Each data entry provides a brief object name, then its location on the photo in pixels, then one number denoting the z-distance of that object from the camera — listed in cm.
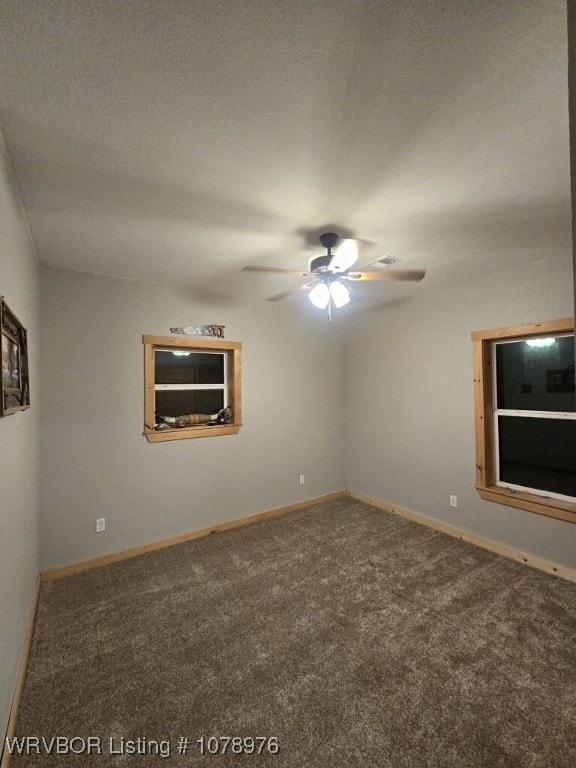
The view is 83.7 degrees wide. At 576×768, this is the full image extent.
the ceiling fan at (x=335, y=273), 219
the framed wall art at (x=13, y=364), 136
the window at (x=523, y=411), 286
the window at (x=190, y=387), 326
